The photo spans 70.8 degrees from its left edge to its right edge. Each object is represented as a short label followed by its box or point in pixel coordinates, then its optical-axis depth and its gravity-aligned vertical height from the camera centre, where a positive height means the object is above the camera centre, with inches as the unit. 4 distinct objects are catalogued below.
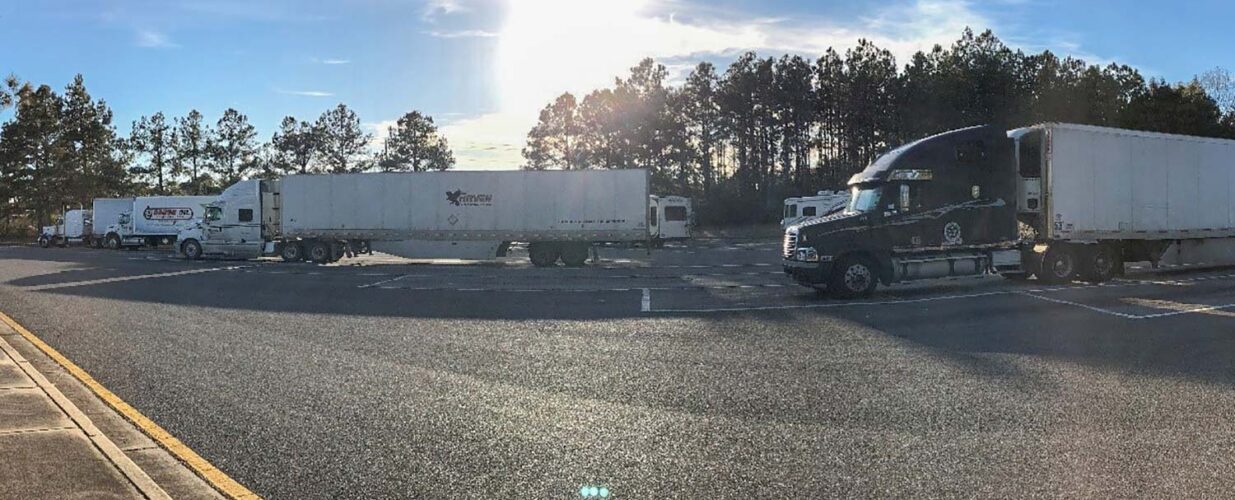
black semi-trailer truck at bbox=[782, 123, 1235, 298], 679.7 +17.5
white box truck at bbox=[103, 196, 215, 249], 1962.4 +44.5
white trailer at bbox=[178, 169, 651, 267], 1197.1 +29.2
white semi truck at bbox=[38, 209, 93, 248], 2188.7 +17.6
